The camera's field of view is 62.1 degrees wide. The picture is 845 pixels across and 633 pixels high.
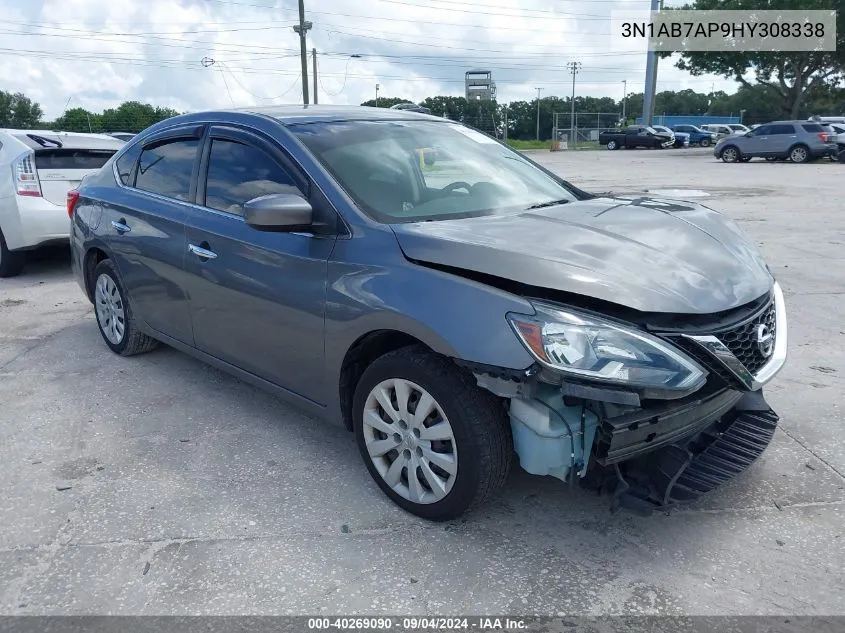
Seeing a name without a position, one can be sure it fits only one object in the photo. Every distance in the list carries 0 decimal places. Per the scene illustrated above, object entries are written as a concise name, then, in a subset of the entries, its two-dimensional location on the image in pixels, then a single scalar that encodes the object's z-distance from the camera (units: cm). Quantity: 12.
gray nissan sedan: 254
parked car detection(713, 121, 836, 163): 2714
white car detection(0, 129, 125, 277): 742
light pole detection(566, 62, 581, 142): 5836
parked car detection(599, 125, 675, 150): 4775
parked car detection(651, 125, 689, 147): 4822
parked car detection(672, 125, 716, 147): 4988
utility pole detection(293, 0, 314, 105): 3362
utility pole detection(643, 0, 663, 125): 5088
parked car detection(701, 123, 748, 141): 4850
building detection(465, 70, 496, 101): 5169
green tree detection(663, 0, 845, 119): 4198
